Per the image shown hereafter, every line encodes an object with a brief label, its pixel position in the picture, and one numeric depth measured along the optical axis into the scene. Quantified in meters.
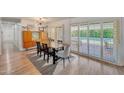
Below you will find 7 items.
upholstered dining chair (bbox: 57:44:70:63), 2.62
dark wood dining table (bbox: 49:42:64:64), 2.79
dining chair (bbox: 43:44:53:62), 3.02
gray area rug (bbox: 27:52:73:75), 2.27
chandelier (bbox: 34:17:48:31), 2.71
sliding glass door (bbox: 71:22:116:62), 2.54
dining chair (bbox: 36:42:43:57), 3.39
